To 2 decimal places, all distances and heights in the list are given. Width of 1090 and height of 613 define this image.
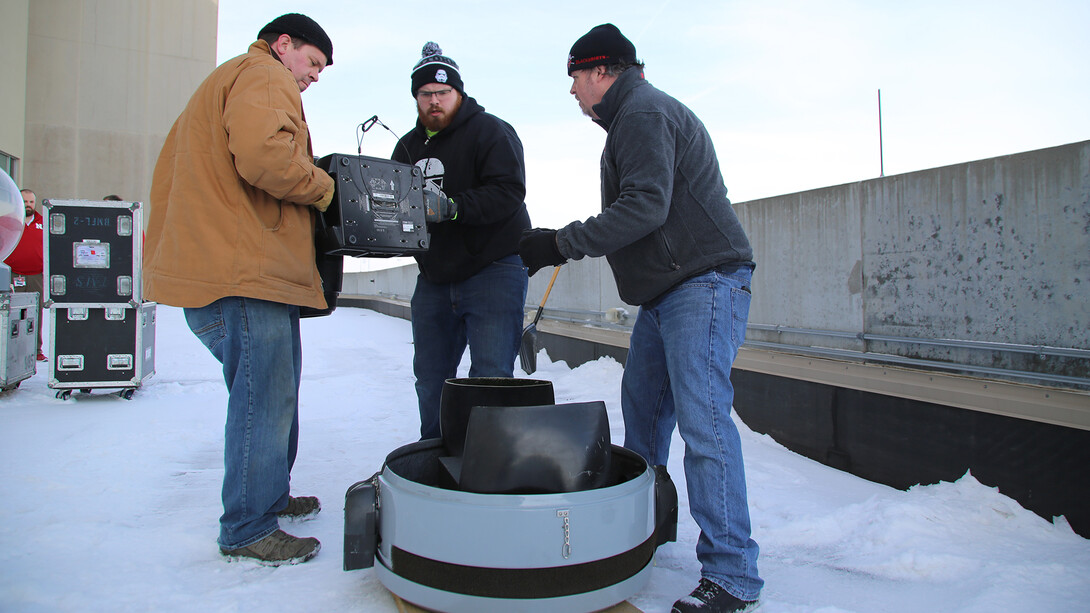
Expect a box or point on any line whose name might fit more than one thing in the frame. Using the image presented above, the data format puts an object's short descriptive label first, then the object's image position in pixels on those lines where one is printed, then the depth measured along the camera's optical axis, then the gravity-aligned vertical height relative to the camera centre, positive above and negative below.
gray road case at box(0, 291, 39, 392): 4.79 -0.16
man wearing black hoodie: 2.49 +0.31
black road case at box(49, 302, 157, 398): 4.73 -0.24
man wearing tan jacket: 1.85 +0.20
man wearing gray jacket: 1.69 +0.18
